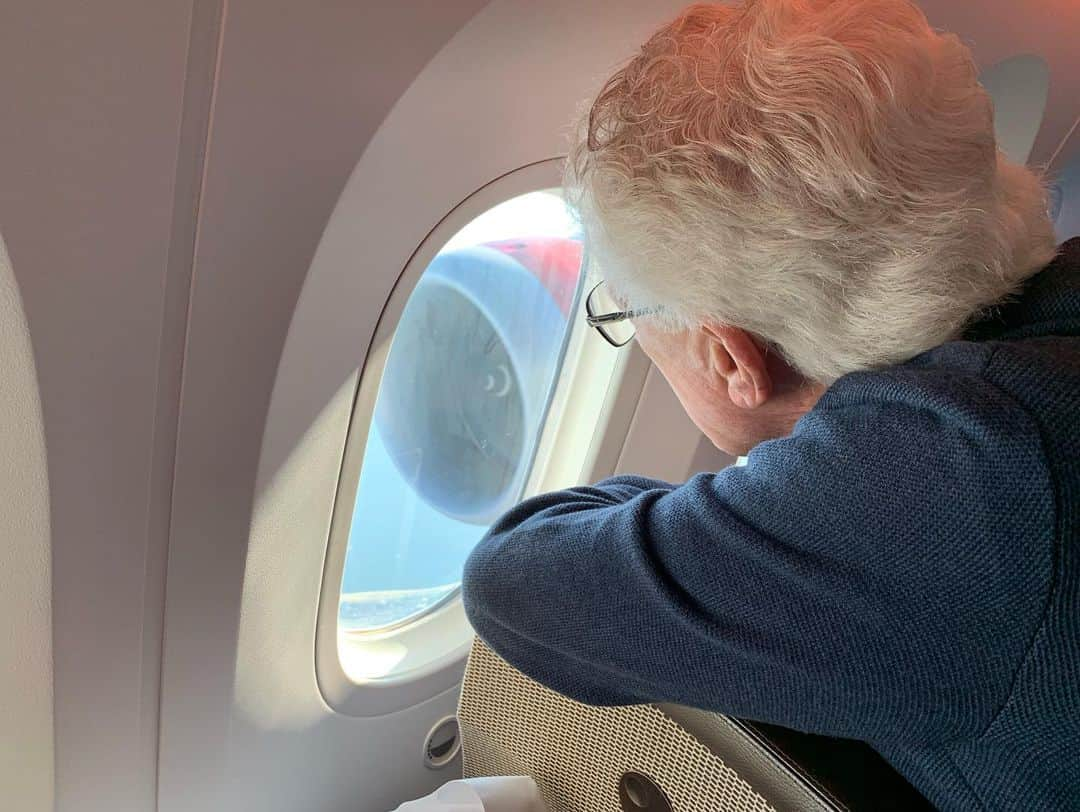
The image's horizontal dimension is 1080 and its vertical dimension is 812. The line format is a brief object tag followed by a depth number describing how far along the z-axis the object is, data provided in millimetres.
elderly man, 675
